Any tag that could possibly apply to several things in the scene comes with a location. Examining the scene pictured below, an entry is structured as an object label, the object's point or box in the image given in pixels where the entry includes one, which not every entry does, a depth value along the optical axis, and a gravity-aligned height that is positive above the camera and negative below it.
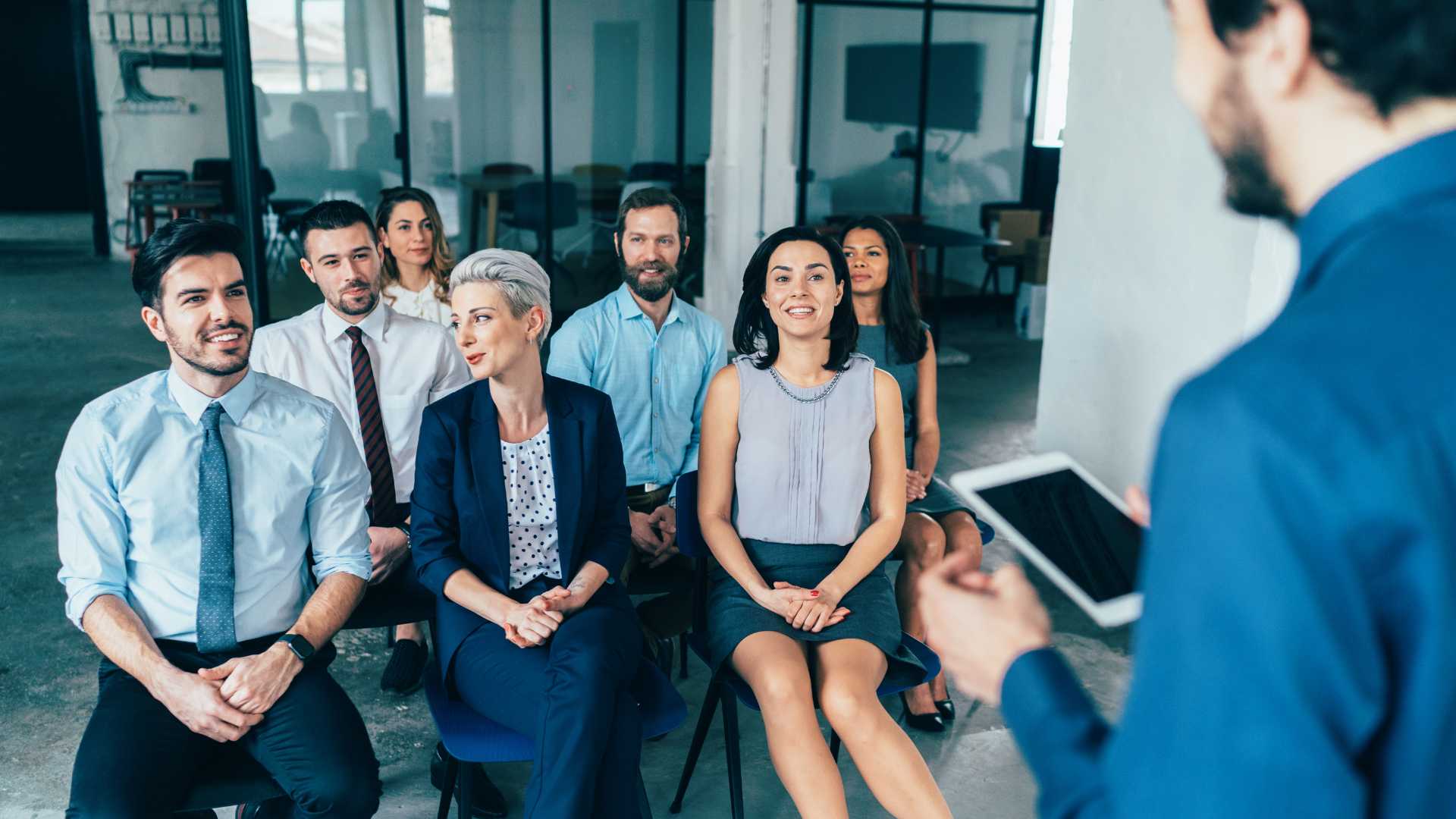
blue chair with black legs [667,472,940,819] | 2.71 -1.20
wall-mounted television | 9.97 +0.60
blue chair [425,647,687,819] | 2.38 -1.19
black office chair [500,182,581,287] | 9.78 -0.53
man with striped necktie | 3.39 -0.63
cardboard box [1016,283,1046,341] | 9.59 -1.25
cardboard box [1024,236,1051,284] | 9.48 -0.81
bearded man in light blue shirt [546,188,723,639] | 3.64 -0.66
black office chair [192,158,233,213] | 11.94 -0.35
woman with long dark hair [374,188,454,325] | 4.23 -0.42
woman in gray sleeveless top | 2.73 -0.82
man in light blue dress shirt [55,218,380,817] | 2.26 -0.84
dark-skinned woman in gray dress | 3.38 -0.77
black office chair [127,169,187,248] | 12.01 -0.44
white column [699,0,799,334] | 8.10 +0.14
